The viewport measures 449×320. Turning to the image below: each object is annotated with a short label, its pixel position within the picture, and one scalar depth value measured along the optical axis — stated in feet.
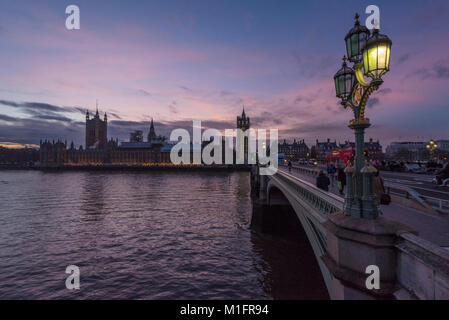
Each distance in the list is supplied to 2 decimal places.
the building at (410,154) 389.60
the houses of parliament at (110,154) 566.35
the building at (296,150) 626.23
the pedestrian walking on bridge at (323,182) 39.04
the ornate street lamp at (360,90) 15.23
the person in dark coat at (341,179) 39.58
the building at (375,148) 448.29
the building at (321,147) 519.60
